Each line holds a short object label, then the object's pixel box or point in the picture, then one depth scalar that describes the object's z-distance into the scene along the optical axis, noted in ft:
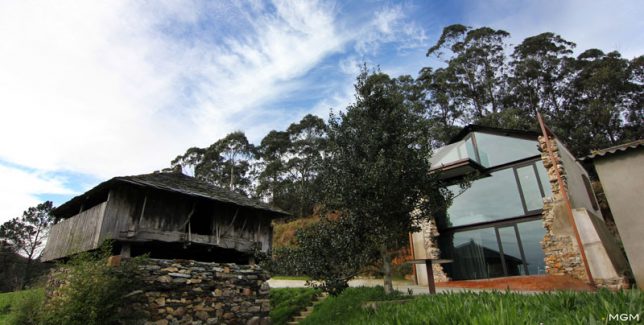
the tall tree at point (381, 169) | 30.58
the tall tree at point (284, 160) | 128.98
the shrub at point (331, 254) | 30.58
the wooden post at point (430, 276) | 30.78
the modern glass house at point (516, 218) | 41.11
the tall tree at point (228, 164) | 146.00
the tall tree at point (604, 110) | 88.94
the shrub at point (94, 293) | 29.12
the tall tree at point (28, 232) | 152.25
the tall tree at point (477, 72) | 115.24
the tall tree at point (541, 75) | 109.60
